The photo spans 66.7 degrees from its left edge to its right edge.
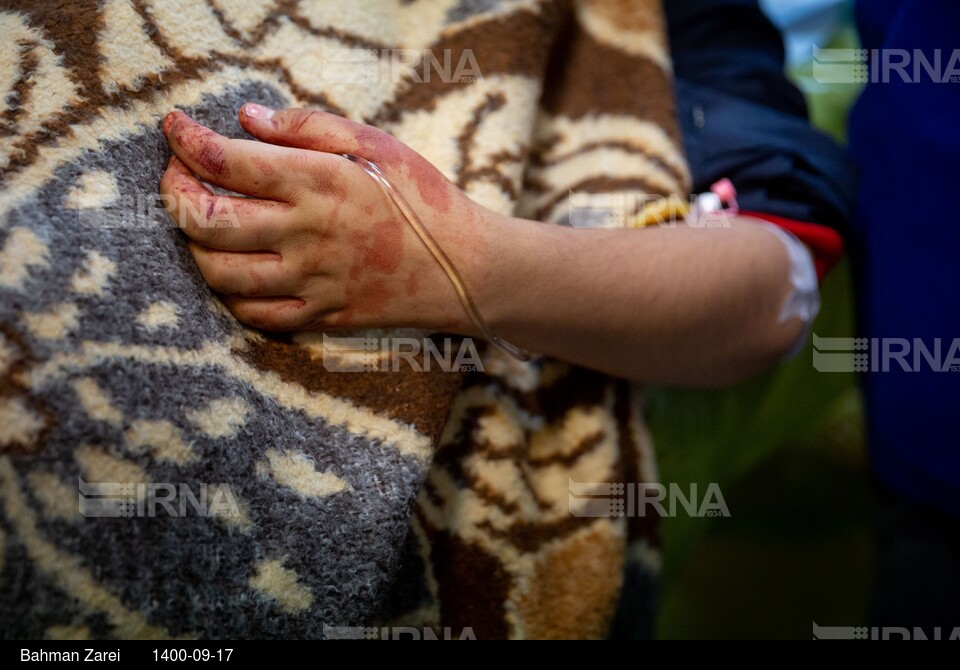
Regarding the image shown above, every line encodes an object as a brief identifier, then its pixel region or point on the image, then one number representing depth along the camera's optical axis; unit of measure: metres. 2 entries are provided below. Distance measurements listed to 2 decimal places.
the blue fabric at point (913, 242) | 0.69
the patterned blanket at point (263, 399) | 0.40
